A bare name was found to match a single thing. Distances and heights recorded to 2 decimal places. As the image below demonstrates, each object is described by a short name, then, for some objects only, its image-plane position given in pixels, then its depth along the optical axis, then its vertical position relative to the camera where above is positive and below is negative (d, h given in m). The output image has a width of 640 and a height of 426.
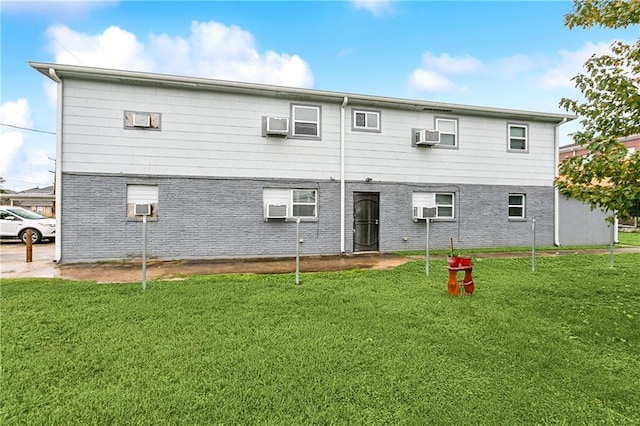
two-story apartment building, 9.07 +1.52
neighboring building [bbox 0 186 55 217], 24.22 +1.16
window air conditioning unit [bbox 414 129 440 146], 11.14 +2.73
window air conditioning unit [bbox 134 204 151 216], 8.89 +0.20
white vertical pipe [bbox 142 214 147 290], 5.64 -0.89
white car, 13.29 -0.40
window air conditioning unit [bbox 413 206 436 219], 11.08 +0.19
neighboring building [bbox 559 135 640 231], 22.37 +5.67
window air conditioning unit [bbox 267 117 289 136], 9.96 +2.76
